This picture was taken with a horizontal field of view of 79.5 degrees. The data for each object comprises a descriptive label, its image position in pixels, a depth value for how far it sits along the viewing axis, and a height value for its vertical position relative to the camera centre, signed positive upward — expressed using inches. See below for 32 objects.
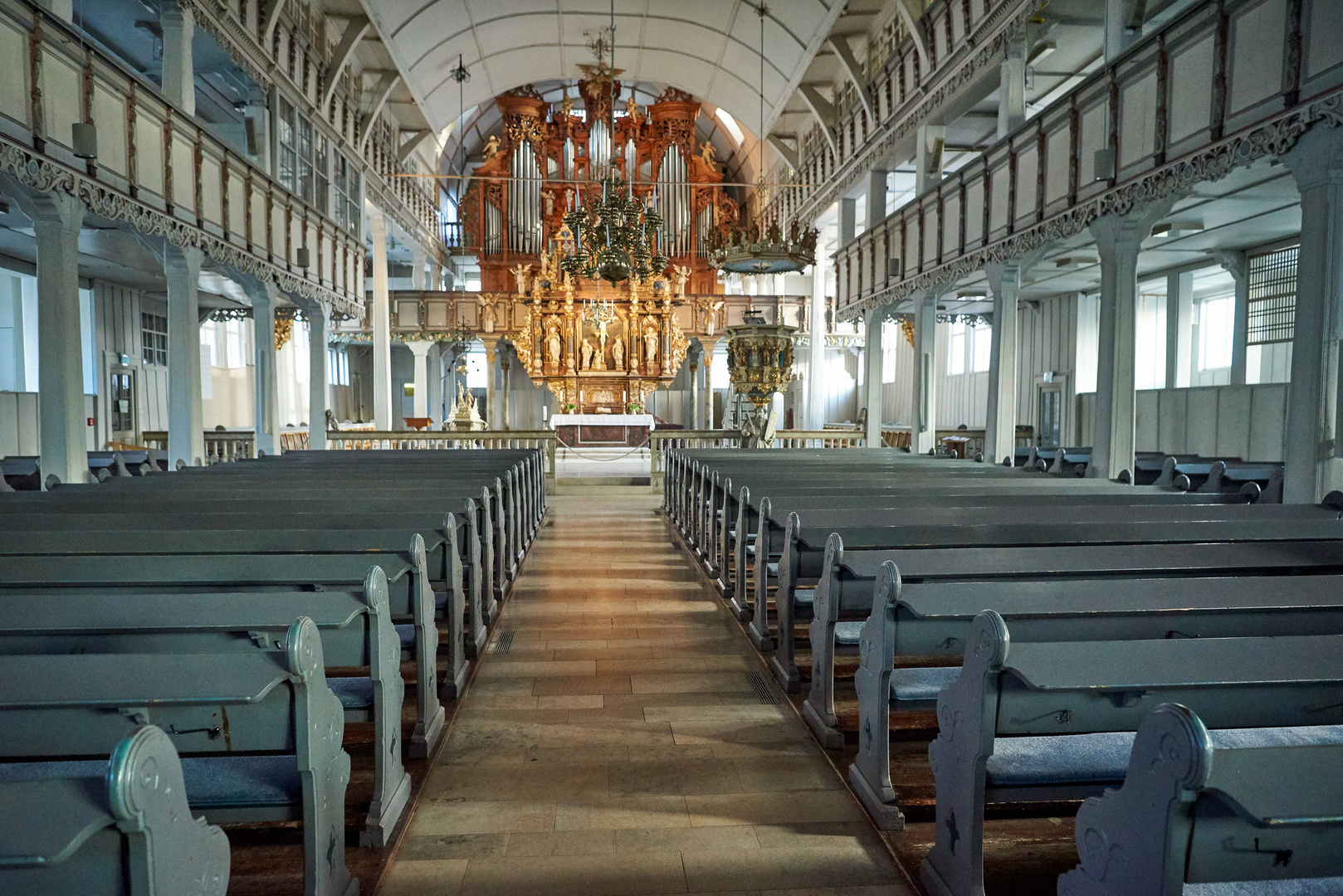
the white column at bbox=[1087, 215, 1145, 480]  292.7 +20.6
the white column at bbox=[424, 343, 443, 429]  931.3 +18.0
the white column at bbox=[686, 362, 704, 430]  911.7 +5.3
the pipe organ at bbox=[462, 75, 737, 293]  900.0 +253.2
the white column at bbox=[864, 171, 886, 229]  559.1 +145.5
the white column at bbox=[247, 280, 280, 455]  431.8 +19.4
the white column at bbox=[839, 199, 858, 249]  634.2 +144.3
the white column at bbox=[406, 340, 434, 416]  813.3 +30.4
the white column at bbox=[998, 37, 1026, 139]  369.4 +147.4
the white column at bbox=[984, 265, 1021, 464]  376.2 +17.1
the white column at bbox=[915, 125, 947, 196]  466.0 +144.3
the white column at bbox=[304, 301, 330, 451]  518.6 +14.2
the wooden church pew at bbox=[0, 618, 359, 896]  66.7 -28.4
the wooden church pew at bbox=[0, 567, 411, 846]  87.0 -25.2
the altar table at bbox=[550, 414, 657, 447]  721.6 -25.9
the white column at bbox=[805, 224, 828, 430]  784.3 +46.6
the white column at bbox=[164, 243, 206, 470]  344.6 +18.3
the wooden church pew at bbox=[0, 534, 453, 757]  112.1 -25.1
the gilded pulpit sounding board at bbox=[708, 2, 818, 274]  412.8 +79.3
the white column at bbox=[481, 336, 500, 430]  808.3 +30.3
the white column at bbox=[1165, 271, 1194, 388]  480.4 +51.1
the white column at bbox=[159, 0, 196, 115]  344.5 +146.0
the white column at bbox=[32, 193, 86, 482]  253.3 +18.8
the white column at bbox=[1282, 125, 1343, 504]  199.5 +22.4
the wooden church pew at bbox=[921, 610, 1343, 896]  68.7 -26.5
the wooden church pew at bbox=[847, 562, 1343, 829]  92.0 -24.2
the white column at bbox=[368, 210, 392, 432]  668.7 +57.0
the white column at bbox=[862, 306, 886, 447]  548.7 +21.2
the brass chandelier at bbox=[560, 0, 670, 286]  449.1 +94.8
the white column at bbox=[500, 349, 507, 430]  890.1 +5.0
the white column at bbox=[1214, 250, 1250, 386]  422.3 +55.9
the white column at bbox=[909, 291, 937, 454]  487.8 +17.1
